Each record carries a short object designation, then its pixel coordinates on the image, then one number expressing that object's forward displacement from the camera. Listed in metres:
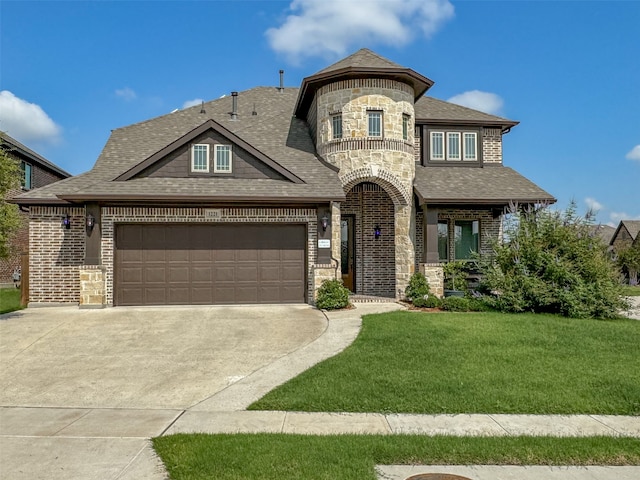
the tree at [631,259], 30.72
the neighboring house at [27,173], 24.28
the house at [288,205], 13.24
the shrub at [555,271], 11.73
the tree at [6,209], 11.14
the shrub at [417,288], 13.88
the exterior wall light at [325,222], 13.47
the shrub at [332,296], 12.57
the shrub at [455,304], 12.34
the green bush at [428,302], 12.81
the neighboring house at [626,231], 44.51
